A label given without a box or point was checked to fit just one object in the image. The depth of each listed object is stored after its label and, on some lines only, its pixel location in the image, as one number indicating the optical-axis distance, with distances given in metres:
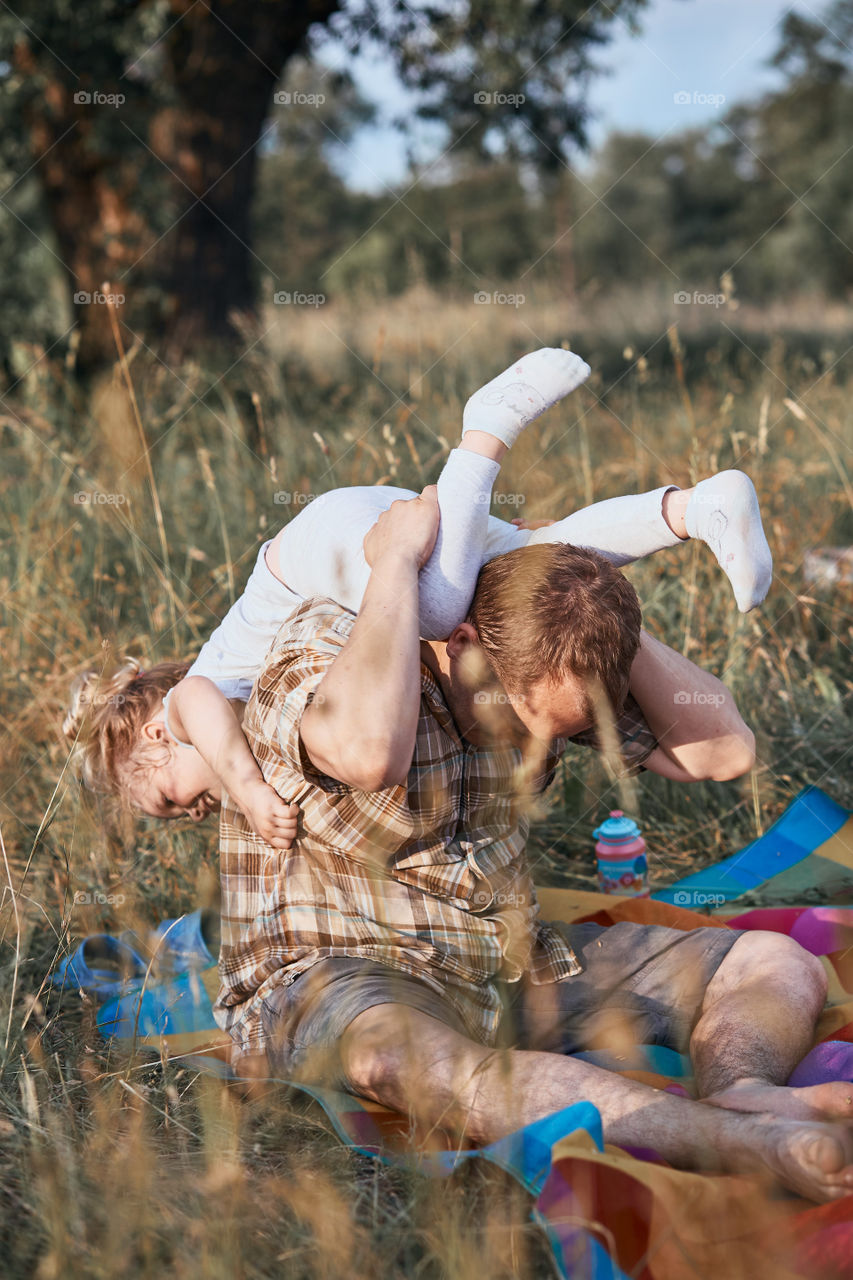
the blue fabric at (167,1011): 3.61
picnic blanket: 3.08
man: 3.24
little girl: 3.38
